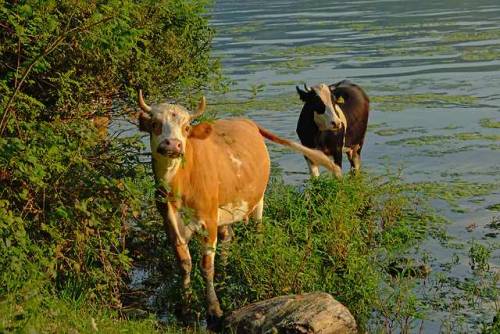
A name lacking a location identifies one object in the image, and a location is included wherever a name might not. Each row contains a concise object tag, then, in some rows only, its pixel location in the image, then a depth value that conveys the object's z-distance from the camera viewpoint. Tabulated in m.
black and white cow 24.47
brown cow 14.88
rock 14.36
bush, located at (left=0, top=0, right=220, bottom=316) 13.12
